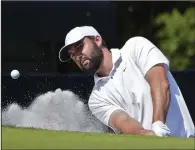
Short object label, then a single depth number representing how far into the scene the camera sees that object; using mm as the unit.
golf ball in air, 13844
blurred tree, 31094
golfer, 10695
